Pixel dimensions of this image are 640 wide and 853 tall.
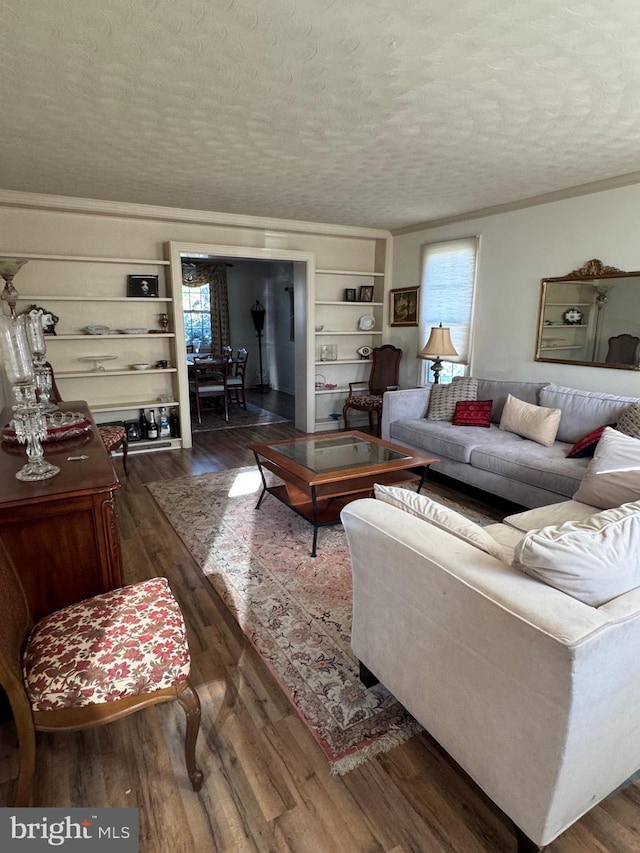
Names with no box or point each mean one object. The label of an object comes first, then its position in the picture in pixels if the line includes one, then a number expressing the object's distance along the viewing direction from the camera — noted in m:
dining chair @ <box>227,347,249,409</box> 7.26
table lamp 4.87
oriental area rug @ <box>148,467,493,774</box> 1.74
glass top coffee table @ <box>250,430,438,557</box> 3.02
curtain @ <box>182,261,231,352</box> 8.48
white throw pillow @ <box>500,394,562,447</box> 3.69
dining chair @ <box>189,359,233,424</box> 6.58
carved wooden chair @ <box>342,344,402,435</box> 6.06
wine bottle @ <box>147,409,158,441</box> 5.21
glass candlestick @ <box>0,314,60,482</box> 1.81
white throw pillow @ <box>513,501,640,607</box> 1.20
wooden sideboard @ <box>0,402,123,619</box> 1.66
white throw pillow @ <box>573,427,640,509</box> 2.35
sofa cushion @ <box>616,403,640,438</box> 3.13
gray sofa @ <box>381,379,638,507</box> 3.23
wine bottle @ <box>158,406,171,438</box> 5.29
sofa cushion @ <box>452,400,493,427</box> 4.25
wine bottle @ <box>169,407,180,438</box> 5.44
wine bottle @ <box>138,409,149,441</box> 5.26
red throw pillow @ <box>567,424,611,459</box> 3.27
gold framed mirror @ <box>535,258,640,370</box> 3.65
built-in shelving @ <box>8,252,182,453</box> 4.72
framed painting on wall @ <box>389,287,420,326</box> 5.84
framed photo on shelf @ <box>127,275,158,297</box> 5.00
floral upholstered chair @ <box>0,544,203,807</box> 1.30
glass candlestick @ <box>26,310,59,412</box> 2.69
